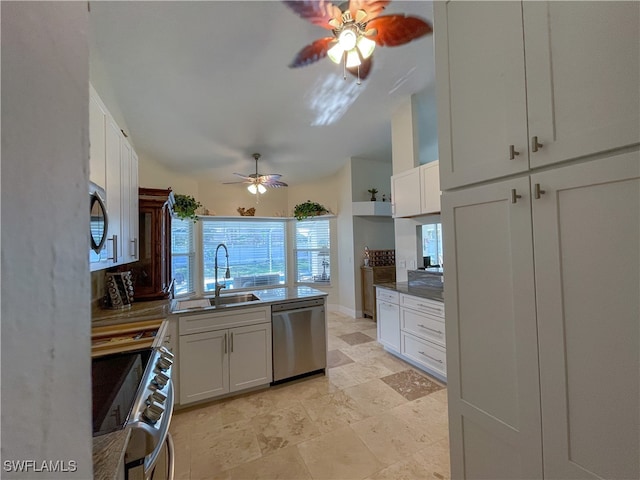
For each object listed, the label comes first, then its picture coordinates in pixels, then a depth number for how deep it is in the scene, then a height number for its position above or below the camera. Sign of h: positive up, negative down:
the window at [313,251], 5.96 -0.14
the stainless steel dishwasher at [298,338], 2.65 -0.96
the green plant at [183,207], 4.11 +0.65
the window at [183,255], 4.96 -0.13
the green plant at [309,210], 5.68 +0.76
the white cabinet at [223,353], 2.31 -0.97
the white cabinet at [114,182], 1.52 +0.48
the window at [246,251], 5.57 -0.10
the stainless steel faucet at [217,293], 2.60 -0.45
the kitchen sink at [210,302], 2.46 -0.55
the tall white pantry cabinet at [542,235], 0.69 +0.01
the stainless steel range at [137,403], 0.80 -0.56
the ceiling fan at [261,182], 4.11 +1.01
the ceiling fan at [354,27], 2.00 +1.79
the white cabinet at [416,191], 3.01 +0.62
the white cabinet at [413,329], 2.72 -1.00
